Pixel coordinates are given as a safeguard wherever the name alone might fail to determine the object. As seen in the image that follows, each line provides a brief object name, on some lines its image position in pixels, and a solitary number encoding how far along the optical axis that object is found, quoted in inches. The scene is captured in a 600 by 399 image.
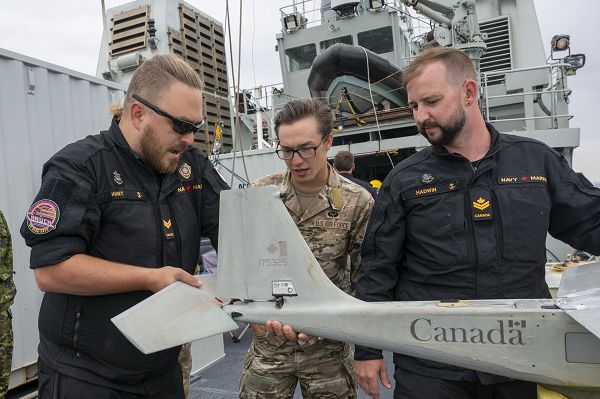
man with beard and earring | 64.6
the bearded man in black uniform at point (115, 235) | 56.6
